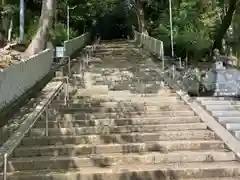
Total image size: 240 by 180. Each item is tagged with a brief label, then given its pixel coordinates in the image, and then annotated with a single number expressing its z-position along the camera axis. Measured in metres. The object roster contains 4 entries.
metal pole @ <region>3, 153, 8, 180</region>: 4.26
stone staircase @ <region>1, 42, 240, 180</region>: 4.46
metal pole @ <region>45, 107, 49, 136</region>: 5.75
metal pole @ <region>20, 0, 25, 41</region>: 13.92
